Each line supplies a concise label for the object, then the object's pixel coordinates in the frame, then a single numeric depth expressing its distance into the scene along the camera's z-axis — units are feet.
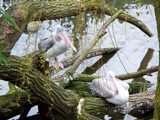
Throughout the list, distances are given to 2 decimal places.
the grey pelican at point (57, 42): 29.09
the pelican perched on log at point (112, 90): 26.68
